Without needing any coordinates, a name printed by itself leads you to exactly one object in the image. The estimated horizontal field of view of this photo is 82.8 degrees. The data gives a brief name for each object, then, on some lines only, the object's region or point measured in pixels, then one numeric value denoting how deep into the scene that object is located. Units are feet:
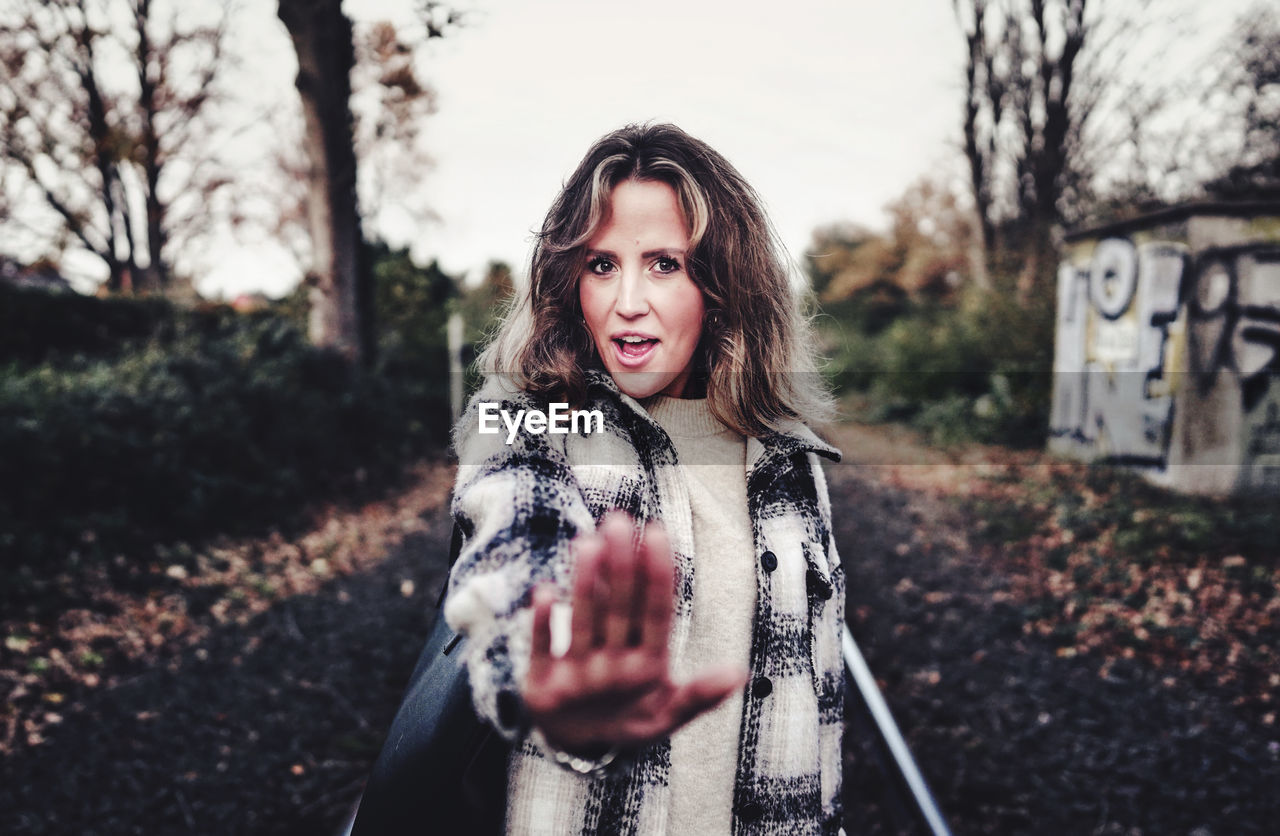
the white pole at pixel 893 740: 6.93
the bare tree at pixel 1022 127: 48.42
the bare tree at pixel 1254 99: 34.27
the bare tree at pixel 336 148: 26.61
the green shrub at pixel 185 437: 15.90
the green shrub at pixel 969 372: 41.24
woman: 3.31
